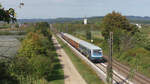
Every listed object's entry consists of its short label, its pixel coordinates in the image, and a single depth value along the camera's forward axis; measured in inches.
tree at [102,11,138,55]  2293.8
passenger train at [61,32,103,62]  1423.2
